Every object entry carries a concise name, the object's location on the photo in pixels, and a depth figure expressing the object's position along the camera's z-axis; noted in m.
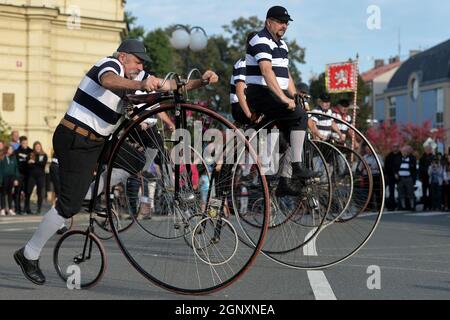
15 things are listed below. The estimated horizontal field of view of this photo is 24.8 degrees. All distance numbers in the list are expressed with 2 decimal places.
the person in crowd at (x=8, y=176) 24.25
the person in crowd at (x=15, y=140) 26.37
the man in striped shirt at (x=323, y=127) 10.01
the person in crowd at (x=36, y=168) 25.14
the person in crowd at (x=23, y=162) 25.17
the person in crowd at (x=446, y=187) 28.94
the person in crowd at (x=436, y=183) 29.30
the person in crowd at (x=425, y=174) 30.28
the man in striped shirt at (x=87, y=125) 8.04
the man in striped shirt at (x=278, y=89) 9.21
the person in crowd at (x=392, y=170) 29.17
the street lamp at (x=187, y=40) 30.22
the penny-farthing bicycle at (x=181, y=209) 7.50
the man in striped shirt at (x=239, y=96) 9.63
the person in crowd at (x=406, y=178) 28.80
